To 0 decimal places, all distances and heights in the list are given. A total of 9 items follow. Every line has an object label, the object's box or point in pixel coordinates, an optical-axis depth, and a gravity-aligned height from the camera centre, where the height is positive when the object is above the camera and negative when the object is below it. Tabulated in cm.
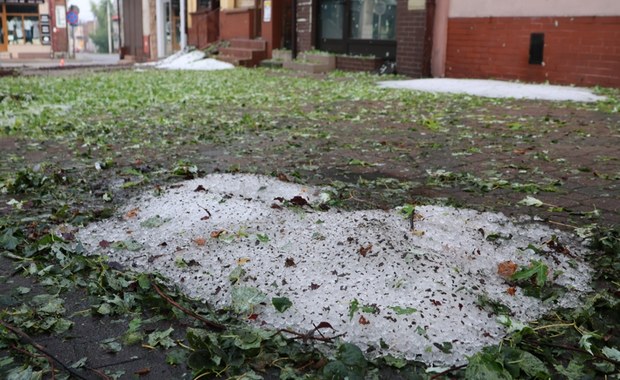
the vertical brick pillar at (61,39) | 4054 +197
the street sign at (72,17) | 3922 +337
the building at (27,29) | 3569 +235
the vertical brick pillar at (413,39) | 1307 +75
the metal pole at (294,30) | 1749 +121
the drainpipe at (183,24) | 2484 +192
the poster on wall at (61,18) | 4166 +354
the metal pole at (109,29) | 6643 +453
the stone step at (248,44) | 1948 +91
